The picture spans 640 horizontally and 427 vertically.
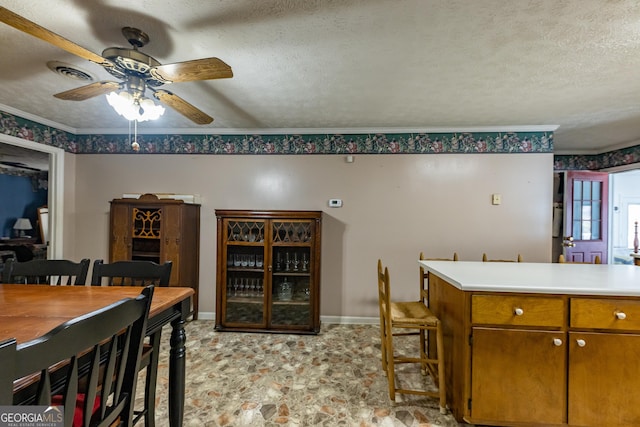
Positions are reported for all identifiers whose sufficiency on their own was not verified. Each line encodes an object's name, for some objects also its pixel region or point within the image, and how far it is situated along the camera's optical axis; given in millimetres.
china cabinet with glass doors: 3068
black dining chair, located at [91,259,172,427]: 1785
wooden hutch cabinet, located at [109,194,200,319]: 3123
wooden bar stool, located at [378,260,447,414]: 1839
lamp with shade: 4297
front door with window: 4133
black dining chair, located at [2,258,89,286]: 1854
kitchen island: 1551
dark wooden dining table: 1146
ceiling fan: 1375
